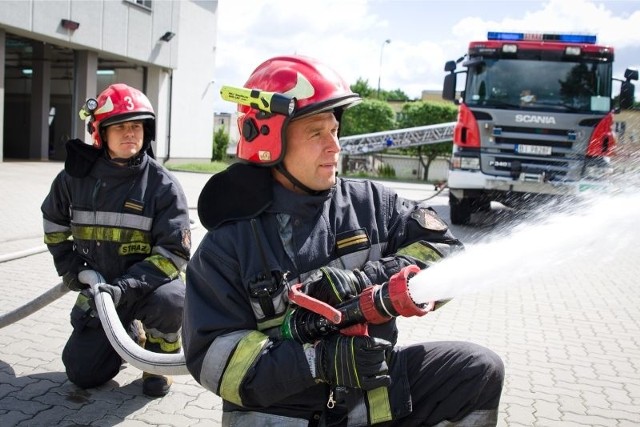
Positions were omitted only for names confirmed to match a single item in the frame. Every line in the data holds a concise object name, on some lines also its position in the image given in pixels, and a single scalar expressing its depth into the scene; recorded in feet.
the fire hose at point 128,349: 9.17
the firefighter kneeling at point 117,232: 12.34
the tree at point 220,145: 111.34
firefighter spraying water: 6.67
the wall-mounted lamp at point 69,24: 66.69
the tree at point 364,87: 179.45
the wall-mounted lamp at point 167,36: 80.84
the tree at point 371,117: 128.88
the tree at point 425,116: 122.72
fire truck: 34.60
